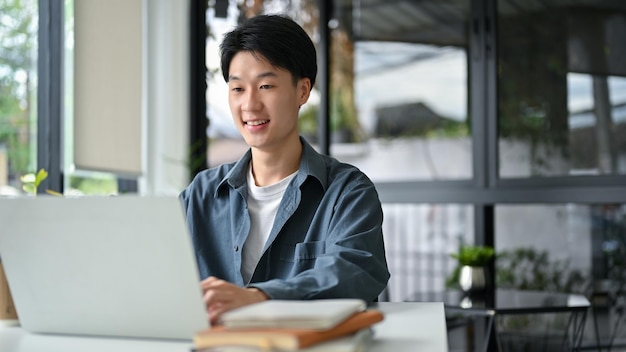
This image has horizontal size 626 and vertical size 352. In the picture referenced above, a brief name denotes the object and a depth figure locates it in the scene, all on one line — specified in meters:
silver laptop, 1.21
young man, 1.79
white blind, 3.83
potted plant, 3.41
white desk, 1.25
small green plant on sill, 1.82
